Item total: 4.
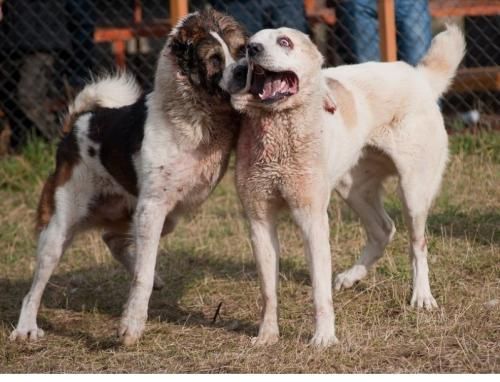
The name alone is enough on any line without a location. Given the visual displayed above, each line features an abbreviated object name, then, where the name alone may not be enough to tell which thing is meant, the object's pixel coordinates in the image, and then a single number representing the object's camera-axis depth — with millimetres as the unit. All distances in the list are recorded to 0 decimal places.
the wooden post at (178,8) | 12499
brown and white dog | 7040
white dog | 6638
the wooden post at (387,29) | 12242
